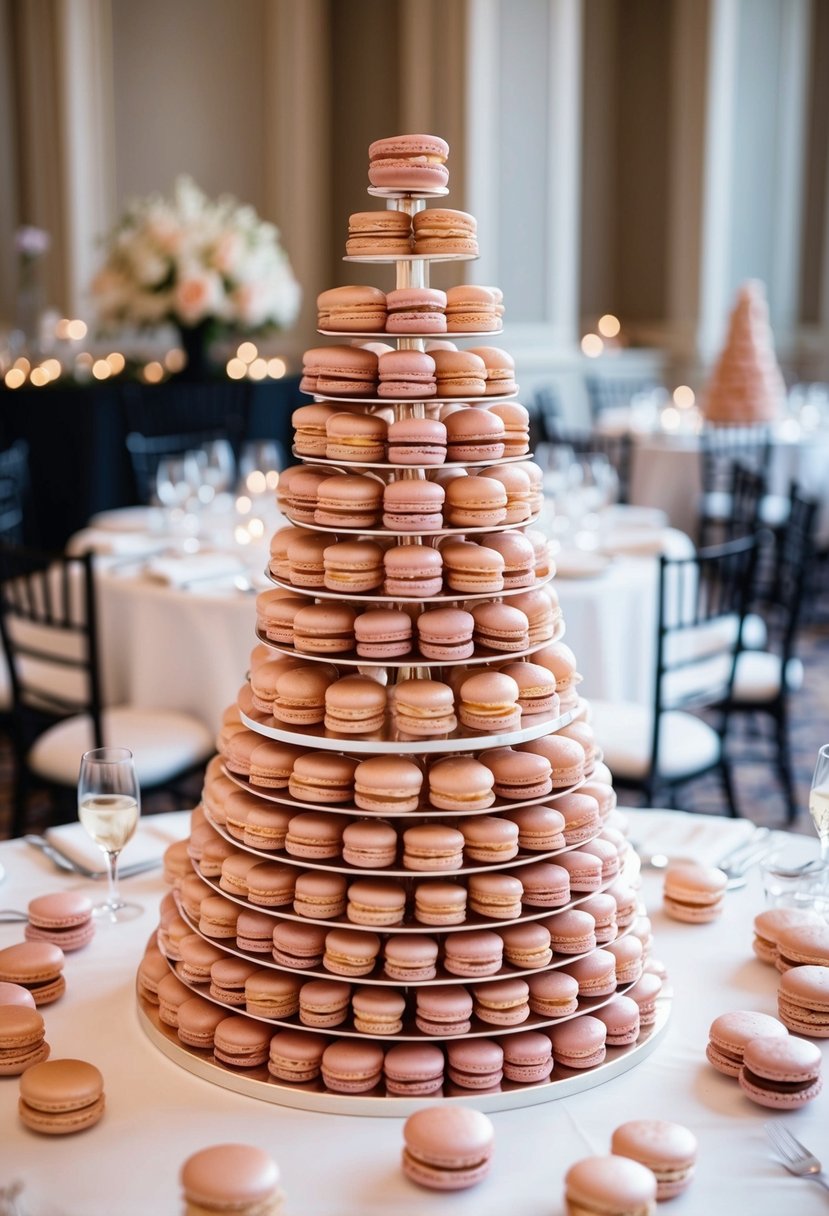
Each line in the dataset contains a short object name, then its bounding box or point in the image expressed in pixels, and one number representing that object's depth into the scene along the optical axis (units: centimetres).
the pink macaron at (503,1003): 142
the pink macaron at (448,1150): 123
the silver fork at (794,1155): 127
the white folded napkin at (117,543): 399
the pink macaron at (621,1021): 148
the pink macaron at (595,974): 148
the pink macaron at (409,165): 152
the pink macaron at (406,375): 147
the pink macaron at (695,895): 182
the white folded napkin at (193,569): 359
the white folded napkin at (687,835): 203
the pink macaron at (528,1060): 141
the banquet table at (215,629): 347
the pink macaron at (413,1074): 139
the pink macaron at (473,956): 142
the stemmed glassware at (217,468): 406
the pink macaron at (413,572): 146
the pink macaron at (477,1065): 139
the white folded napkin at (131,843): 202
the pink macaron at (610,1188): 114
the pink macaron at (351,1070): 139
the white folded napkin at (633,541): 402
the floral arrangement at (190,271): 574
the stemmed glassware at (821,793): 165
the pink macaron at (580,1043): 143
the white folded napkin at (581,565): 359
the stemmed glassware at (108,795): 176
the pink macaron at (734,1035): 144
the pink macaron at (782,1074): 138
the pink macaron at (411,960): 142
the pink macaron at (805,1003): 153
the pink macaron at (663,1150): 123
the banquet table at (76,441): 593
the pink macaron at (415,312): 151
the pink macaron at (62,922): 173
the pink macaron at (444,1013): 141
